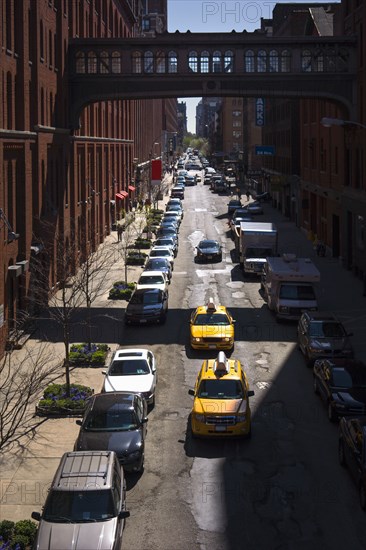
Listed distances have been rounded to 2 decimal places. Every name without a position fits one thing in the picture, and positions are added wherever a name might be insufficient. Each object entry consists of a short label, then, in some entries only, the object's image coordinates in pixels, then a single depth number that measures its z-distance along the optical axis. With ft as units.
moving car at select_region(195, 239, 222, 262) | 164.86
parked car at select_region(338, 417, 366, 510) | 50.93
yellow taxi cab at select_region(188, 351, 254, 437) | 62.08
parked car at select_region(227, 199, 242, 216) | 265.95
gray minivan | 41.27
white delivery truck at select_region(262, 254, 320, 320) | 105.81
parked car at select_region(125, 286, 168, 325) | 106.01
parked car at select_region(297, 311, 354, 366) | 83.87
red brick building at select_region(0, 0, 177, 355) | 93.35
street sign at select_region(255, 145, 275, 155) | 267.59
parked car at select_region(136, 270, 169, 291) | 122.01
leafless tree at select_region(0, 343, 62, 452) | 65.29
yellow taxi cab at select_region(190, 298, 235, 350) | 91.25
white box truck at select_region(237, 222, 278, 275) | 143.74
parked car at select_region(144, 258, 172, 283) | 139.13
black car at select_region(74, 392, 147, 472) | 56.00
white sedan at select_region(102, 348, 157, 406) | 71.15
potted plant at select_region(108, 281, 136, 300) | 124.26
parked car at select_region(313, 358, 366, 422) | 65.98
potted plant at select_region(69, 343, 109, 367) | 85.71
